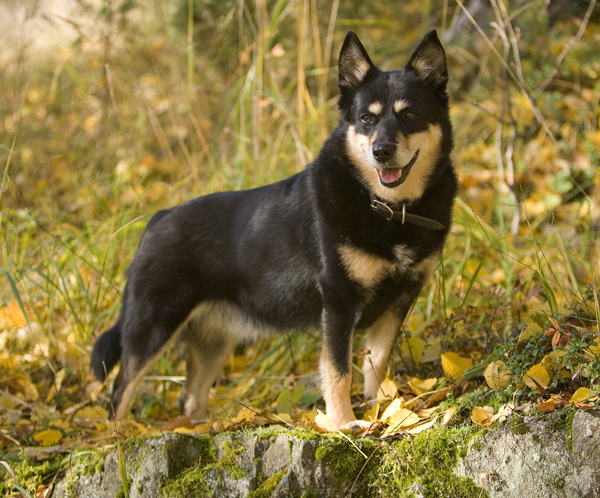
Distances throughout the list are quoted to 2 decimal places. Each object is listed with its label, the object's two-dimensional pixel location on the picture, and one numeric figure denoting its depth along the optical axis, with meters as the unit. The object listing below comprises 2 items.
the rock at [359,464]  1.99
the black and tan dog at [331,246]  2.68
